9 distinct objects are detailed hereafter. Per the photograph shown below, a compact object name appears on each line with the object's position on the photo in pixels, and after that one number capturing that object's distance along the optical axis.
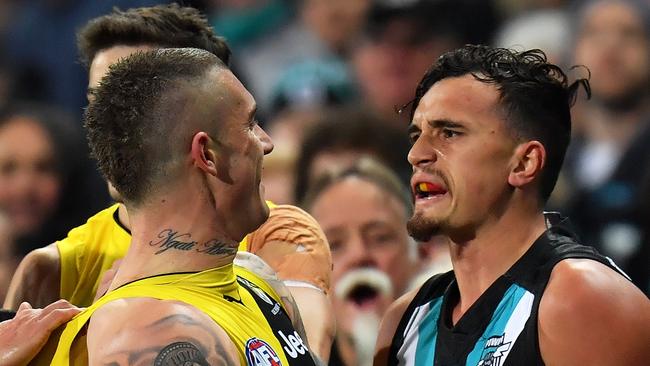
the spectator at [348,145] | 14.67
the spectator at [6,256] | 14.16
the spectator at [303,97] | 17.41
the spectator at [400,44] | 17.87
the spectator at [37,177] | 15.26
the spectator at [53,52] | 18.78
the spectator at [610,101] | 16.03
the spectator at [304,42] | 19.25
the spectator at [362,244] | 12.12
